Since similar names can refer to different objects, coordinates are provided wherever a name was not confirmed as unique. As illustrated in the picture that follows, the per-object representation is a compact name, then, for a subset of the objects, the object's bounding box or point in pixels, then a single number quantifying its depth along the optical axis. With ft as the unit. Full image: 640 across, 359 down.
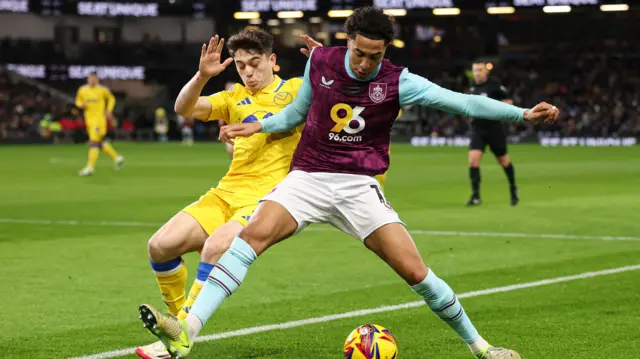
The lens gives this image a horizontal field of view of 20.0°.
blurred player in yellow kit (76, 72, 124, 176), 146.33
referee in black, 96.61
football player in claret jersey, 33.22
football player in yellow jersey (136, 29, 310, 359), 37.61
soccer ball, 33.93
